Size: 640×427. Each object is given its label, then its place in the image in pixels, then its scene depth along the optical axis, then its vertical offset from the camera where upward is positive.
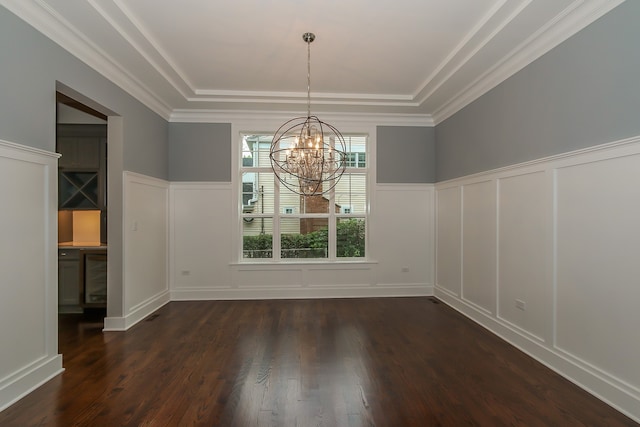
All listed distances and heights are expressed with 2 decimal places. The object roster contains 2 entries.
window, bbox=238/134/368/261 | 5.39 +0.00
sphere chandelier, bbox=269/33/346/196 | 2.98 +0.53
